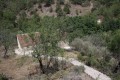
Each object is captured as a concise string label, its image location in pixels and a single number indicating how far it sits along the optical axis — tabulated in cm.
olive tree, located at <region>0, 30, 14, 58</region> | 3052
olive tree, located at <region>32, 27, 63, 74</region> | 2369
